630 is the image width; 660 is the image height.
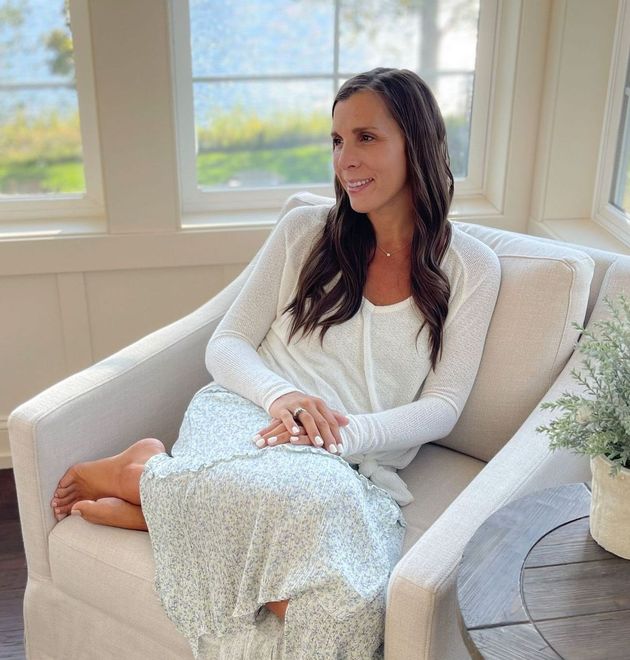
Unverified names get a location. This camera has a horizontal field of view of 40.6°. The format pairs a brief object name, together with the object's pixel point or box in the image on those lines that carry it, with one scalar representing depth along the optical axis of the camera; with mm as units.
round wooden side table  1016
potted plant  1097
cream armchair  1454
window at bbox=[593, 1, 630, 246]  2297
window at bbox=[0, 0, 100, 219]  2305
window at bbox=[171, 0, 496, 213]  2398
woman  1312
